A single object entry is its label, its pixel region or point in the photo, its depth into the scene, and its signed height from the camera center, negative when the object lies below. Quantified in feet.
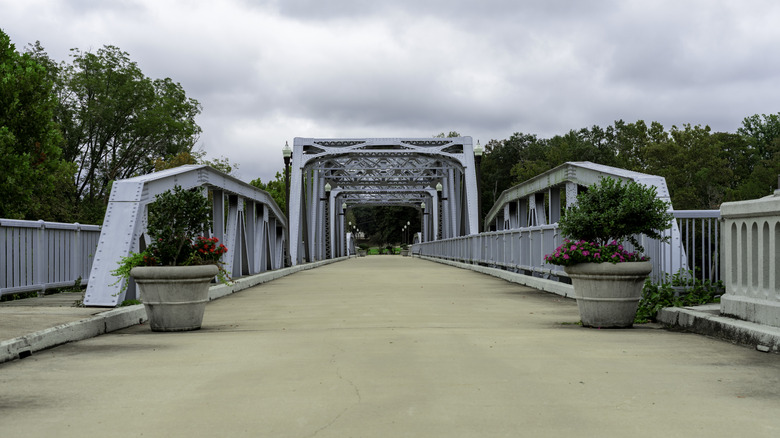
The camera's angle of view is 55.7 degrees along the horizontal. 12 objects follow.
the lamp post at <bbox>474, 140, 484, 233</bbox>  94.20 +10.10
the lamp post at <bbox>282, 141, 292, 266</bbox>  93.26 +8.12
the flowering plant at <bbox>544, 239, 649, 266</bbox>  27.78 -0.85
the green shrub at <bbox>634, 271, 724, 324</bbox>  30.25 -2.73
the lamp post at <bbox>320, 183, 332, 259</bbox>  183.90 +0.44
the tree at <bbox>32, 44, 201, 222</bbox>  148.05 +25.09
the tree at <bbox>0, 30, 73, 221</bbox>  85.92 +13.44
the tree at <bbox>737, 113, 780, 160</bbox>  248.93 +32.76
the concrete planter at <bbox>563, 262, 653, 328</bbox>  27.20 -2.23
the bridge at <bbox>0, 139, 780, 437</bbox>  13.87 -3.47
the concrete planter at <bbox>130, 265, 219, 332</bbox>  27.63 -2.10
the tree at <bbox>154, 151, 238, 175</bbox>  165.07 +17.57
